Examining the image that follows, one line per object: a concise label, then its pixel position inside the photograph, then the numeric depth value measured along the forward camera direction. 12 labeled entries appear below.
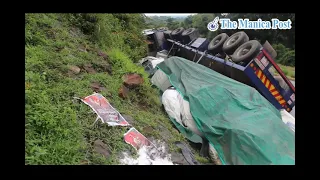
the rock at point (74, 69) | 3.08
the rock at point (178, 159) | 2.44
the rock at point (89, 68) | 3.32
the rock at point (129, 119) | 2.70
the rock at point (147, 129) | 2.65
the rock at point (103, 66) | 3.60
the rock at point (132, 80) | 3.39
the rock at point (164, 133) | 2.78
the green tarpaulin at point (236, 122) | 2.33
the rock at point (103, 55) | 4.02
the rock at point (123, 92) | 3.12
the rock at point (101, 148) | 2.12
